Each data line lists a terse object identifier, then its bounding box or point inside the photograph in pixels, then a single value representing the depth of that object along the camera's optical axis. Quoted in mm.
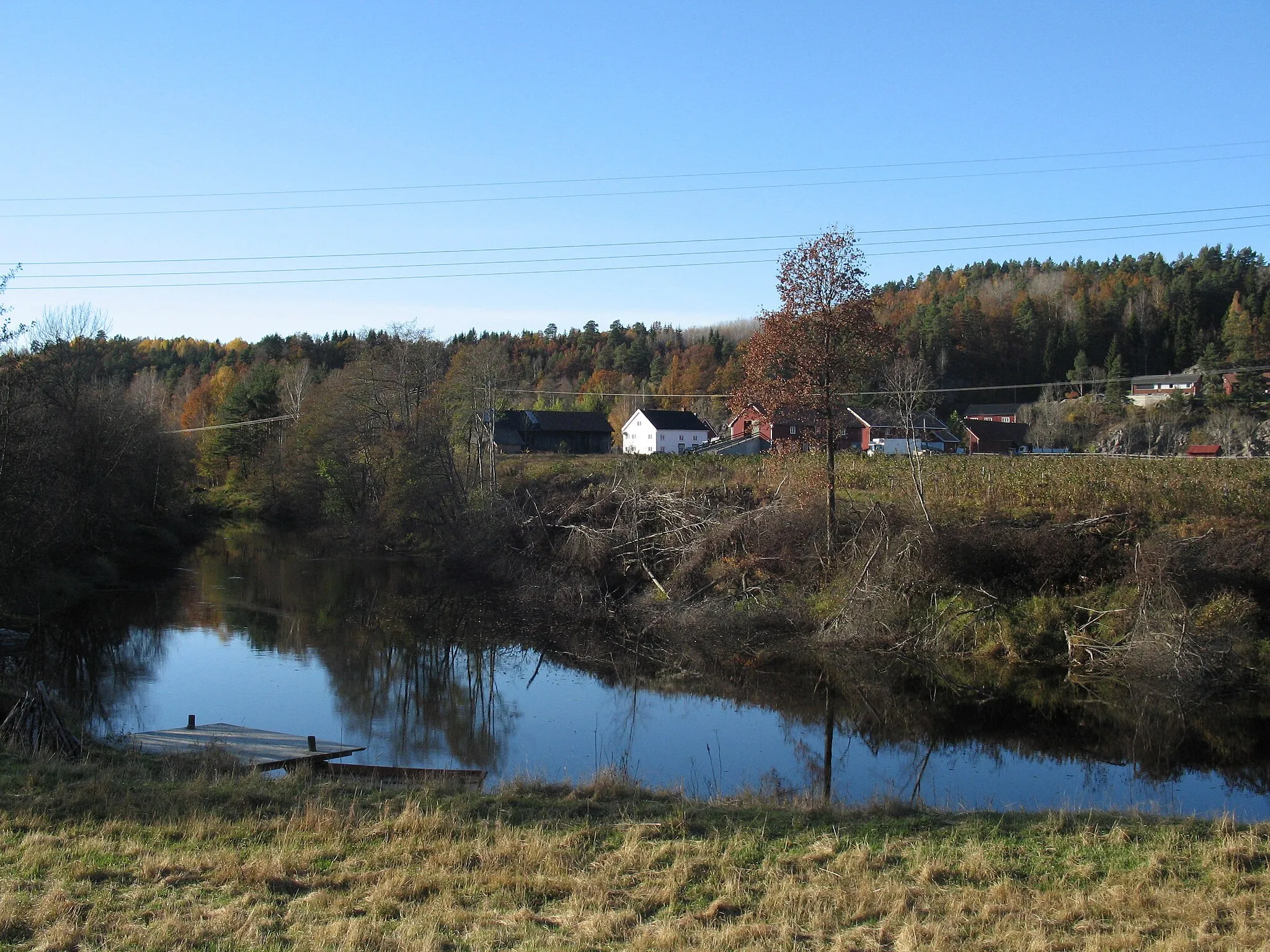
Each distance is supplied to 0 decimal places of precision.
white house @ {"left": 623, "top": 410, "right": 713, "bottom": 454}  83062
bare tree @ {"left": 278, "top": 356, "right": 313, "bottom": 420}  69938
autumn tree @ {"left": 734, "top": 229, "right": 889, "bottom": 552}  26062
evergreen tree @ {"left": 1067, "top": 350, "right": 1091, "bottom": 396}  81625
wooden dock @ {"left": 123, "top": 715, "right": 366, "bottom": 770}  14094
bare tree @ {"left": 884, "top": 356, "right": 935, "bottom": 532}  27172
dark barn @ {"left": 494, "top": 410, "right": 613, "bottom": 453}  84438
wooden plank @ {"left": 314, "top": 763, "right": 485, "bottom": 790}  12758
